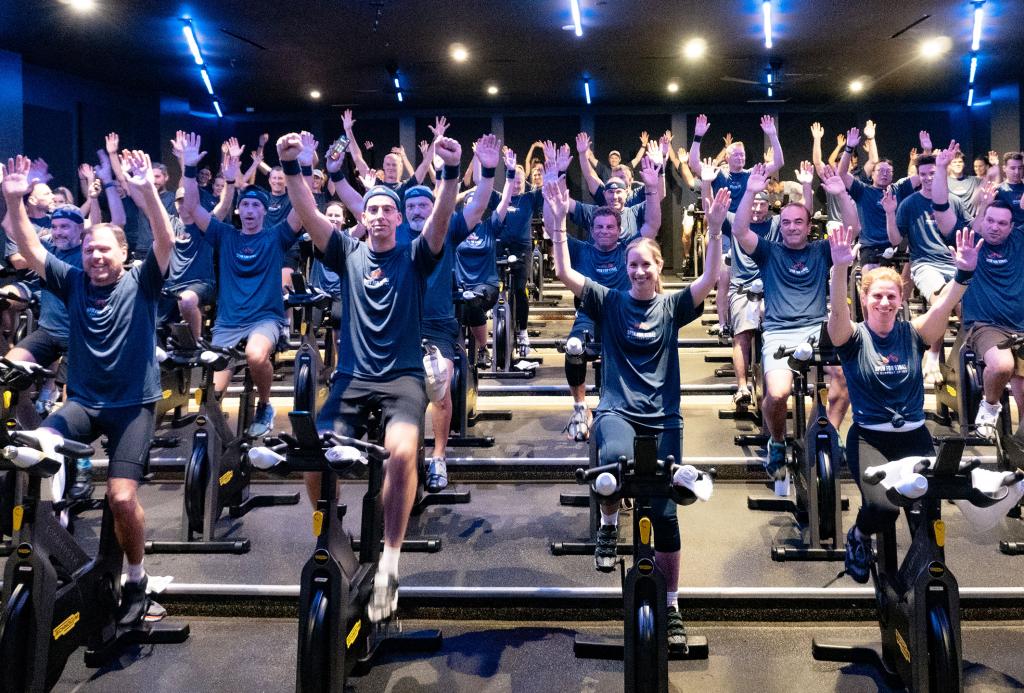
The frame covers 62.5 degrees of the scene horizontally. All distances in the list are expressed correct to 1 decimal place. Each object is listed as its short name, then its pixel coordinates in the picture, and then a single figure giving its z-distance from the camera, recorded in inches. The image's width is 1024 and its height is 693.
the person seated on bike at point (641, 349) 125.2
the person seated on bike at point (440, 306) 178.5
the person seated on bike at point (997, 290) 202.8
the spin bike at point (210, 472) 159.2
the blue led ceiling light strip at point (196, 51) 371.6
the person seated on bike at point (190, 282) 247.6
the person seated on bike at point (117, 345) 129.4
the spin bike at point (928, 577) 93.6
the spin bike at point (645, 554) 95.3
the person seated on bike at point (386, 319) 124.3
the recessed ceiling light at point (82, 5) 330.4
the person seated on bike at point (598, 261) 191.9
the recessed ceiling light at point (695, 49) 406.9
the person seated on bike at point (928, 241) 241.4
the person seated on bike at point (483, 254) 248.8
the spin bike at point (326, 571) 103.1
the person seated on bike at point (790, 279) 190.1
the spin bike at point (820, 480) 149.7
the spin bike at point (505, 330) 270.2
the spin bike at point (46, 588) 107.1
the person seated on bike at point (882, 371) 130.6
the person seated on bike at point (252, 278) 200.2
